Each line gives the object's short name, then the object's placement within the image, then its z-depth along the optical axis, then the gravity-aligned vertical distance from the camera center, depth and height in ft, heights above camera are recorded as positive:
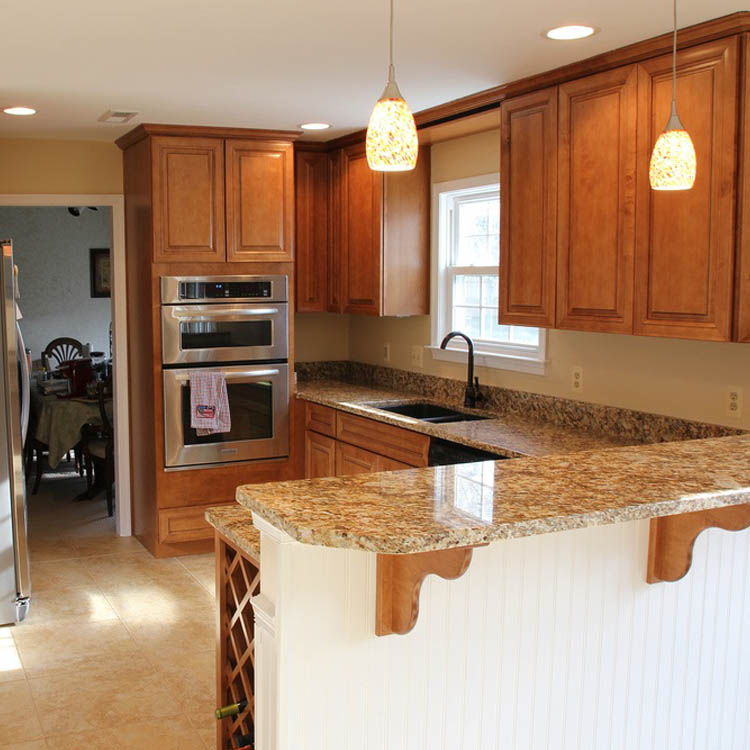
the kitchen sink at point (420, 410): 16.15 -2.11
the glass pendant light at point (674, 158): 7.20 +1.04
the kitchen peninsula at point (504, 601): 5.75 -2.22
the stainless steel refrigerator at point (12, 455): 13.60 -2.44
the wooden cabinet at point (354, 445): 14.01 -2.55
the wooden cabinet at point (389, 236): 16.55 +1.00
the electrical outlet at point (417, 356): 17.40 -1.24
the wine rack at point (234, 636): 7.64 -2.98
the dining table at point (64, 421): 20.42 -2.91
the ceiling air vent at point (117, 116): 14.52 +2.82
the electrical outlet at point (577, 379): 13.33 -1.29
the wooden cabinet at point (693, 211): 9.31 +0.85
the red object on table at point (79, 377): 21.29 -2.01
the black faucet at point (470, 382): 15.05 -1.54
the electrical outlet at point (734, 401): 10.64 -1.28
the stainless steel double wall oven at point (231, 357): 16.42 -1.22
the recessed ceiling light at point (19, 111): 14.14 +2.79
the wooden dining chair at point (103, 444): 19.88 -3.36
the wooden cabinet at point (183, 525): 16.83 -4.31
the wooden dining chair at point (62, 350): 27.40 -1.80
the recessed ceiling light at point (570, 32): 9.56 +2.73
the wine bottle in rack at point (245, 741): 7.39 -3.64
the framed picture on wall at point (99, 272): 29.96 +0.61
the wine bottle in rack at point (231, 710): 7.61 -3.51
